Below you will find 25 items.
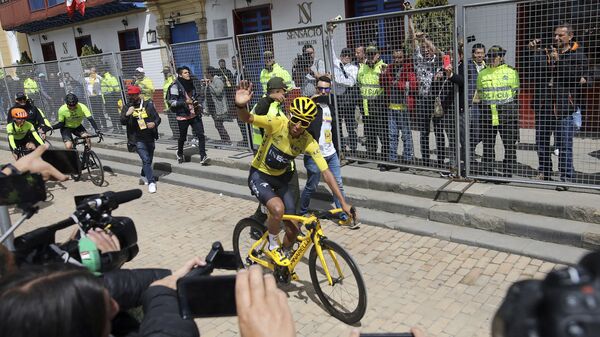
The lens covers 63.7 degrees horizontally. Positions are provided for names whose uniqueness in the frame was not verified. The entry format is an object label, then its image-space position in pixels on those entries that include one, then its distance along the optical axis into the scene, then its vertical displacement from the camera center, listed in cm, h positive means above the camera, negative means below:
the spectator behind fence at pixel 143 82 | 1153 -26
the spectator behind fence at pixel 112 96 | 1222 -57
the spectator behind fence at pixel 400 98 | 686 -78
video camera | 198 -68
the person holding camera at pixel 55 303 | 118 -55
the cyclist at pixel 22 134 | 945 -99
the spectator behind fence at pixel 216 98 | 984 -71
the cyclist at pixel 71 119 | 1024 -86
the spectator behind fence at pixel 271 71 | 876 -25
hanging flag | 1930 +278
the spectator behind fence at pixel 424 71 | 652 -40
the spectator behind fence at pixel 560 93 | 552 -76
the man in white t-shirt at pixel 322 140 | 632 -115
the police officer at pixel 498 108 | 611 -95
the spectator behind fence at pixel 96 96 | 1268 -54
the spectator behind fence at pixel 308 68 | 804 -25
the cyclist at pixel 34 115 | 1013 -68
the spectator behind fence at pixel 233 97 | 925 -71
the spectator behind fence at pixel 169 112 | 1101 -101
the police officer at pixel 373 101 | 723 -82
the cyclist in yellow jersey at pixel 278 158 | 466 -102
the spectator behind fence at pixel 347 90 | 768 -65
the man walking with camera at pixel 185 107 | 969 -80
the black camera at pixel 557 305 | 74 -44
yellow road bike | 414 -196
